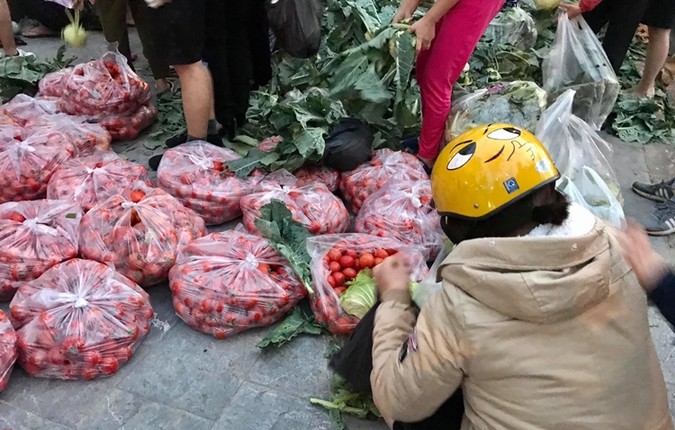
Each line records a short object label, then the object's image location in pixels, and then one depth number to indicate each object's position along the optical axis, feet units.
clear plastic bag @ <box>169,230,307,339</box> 8.51
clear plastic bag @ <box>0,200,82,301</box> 8.82
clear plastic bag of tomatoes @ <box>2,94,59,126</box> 12.32
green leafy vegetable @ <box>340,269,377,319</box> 8.24
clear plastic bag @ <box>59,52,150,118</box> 12.82
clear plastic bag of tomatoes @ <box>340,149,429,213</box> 11.09
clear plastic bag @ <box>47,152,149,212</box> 10.22
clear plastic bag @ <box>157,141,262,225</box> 10.66
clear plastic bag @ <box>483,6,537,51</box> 16.25
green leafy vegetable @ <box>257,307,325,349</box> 8.60
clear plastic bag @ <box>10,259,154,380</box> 7.83
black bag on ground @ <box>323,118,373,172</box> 11.24
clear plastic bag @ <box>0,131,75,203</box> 10.53
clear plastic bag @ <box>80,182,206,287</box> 9.04
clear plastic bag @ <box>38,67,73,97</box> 13.29
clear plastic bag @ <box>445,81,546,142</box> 12.18
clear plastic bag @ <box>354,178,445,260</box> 9.86
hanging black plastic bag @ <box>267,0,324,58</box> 12.28
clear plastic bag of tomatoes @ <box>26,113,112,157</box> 11.67
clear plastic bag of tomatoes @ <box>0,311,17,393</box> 7.65
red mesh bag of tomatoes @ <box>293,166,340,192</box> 11.35
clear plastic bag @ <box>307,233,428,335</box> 8.57
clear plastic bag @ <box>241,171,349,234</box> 9.95
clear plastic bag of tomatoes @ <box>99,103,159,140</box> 13.11
